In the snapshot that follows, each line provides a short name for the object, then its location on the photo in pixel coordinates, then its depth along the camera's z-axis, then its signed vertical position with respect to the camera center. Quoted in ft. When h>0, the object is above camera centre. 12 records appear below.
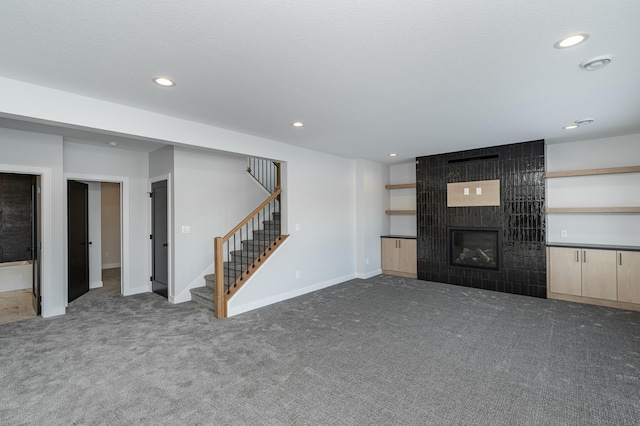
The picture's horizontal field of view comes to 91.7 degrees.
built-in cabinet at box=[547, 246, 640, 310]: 14.79 -3.30
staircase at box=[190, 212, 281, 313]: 15.99 -2.51
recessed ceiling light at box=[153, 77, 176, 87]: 8.92 +3.94
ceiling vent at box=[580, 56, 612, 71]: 7.92 +3.86
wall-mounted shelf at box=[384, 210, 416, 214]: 22.95 +0.11
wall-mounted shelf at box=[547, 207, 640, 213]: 15.29 +0.02
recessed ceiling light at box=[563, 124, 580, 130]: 14.12 +3.88
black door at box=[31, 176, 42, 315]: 14.66 -1.20
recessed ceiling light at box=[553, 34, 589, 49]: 6.89 +3.87
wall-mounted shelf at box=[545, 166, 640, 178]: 15.43 +1.99
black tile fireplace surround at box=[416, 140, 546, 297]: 17.19 -0.19
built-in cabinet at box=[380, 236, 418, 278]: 22.15 -3.16
